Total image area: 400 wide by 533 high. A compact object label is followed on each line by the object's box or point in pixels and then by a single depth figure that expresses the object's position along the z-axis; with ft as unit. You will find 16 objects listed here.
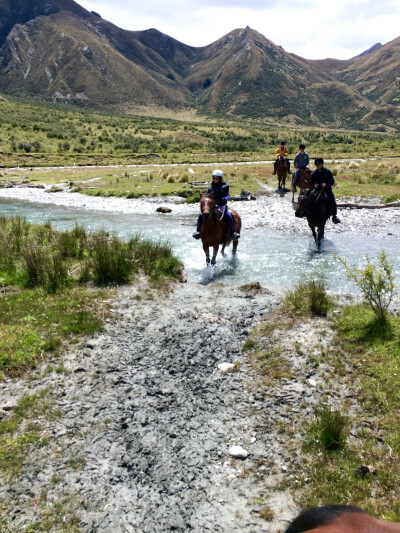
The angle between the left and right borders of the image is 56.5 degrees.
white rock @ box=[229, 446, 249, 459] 14.12
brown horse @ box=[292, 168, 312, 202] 67.40
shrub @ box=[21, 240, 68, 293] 28.68
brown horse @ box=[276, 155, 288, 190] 83.41
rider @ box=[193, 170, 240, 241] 39.32
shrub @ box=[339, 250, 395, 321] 21.80
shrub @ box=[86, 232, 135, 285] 30.96
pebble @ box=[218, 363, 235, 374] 19.69
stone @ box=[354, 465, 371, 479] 12.41
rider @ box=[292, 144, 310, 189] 64.48
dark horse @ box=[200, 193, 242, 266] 37.86
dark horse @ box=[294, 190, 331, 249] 44.57
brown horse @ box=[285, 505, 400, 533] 5.47
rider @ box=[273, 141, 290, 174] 82.23
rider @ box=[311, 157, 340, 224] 44.75
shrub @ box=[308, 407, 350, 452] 13.84
